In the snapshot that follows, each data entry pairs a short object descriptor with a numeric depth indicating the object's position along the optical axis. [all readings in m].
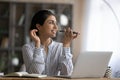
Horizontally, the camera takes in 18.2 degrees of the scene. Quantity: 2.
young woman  2.61
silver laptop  2.17
